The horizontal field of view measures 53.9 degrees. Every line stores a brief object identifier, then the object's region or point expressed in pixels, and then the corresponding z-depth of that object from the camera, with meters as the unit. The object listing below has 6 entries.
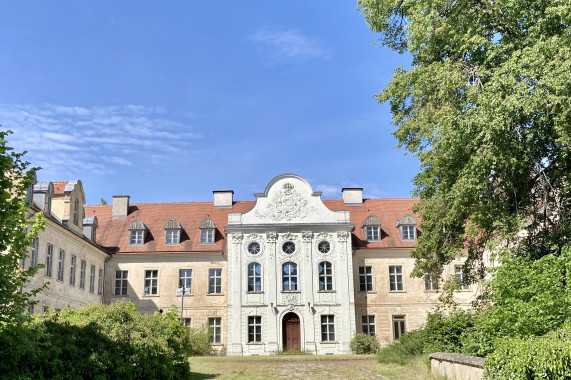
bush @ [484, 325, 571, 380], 8.55
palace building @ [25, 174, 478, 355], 32.75
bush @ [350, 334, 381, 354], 31.00
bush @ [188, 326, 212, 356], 29.89
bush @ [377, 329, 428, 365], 19.05
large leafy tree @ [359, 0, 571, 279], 13.69
